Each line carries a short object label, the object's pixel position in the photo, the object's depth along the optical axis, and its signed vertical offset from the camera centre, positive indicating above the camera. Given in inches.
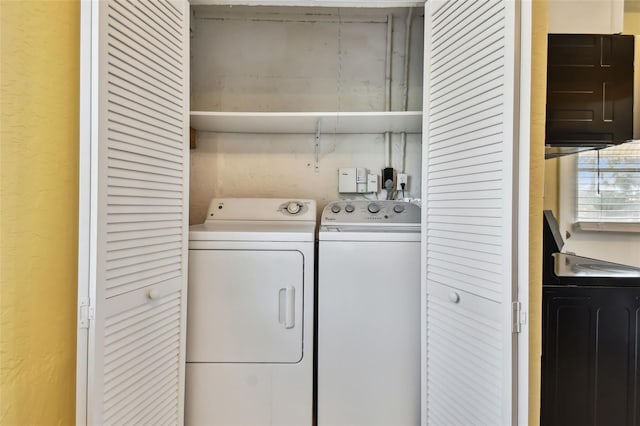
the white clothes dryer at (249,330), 60.4 -21.2
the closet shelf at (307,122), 67.9 +19.7
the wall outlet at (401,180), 82.4 +8.4
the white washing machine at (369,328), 60.8 -20.6
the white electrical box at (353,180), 82.0 +8.1
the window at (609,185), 77.1 +7.6
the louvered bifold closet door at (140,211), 41.5 -0.2
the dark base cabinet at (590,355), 52.1 -21.3
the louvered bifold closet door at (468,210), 42.8 +0.8
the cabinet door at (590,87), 55.8 +21.6
